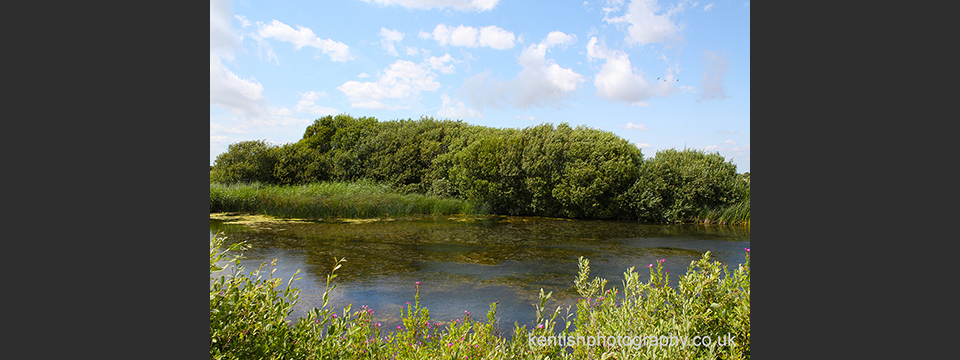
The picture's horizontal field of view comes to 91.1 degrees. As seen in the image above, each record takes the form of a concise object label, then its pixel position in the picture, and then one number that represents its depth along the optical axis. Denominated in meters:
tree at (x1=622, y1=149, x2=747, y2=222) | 15.79
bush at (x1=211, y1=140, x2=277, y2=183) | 21.73
